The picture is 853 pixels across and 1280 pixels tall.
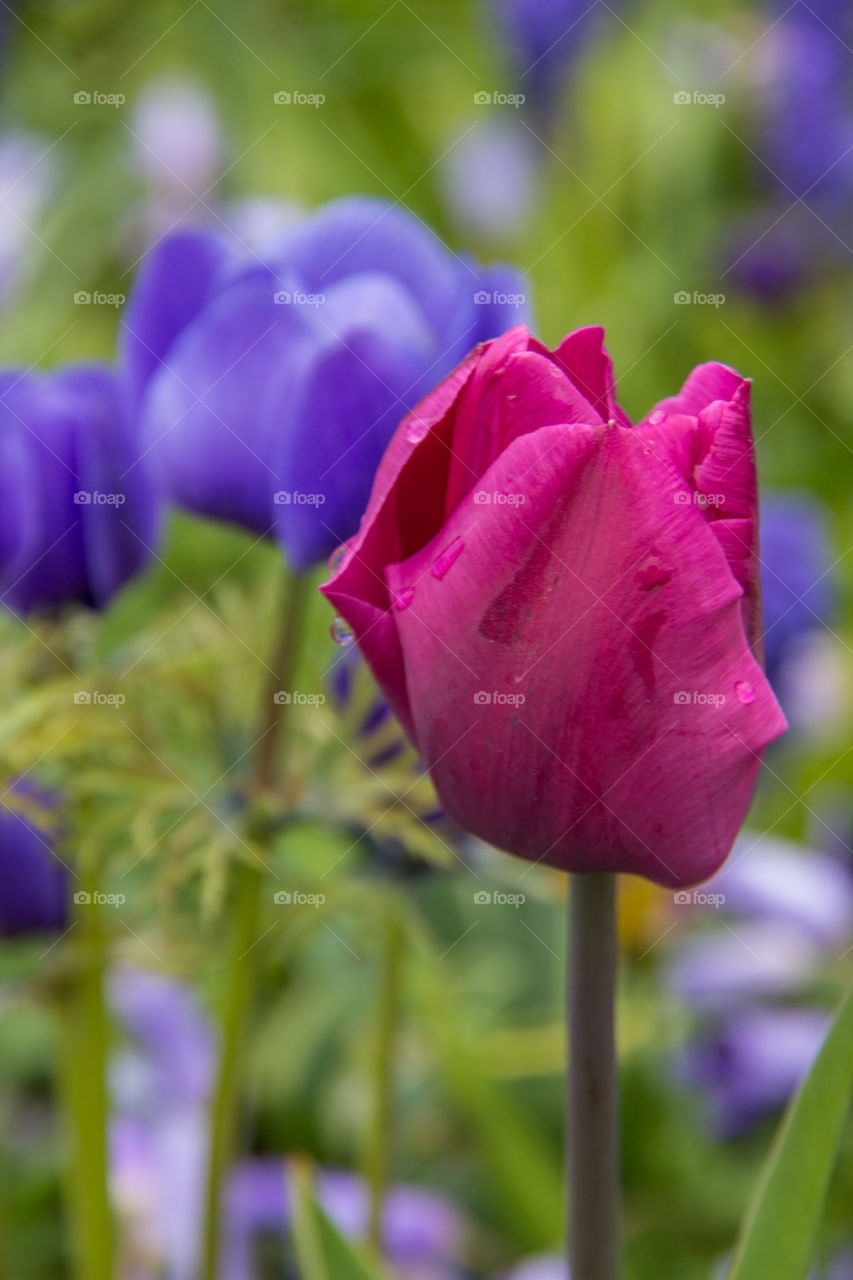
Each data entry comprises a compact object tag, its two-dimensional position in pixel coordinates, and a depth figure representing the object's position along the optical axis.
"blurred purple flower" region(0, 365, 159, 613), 0.53
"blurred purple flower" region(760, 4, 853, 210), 1.94
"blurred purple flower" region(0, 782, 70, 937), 0.56
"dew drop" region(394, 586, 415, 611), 0.43
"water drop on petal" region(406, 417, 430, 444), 0.44
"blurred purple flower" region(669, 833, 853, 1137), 0.87
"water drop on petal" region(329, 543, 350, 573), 0.46
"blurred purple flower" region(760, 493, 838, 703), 0.79
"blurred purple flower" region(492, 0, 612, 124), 2.29
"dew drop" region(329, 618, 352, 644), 0.49
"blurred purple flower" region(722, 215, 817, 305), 1.77
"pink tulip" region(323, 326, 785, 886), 0.43
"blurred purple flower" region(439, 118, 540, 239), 2.07
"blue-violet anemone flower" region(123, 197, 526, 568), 0.50
